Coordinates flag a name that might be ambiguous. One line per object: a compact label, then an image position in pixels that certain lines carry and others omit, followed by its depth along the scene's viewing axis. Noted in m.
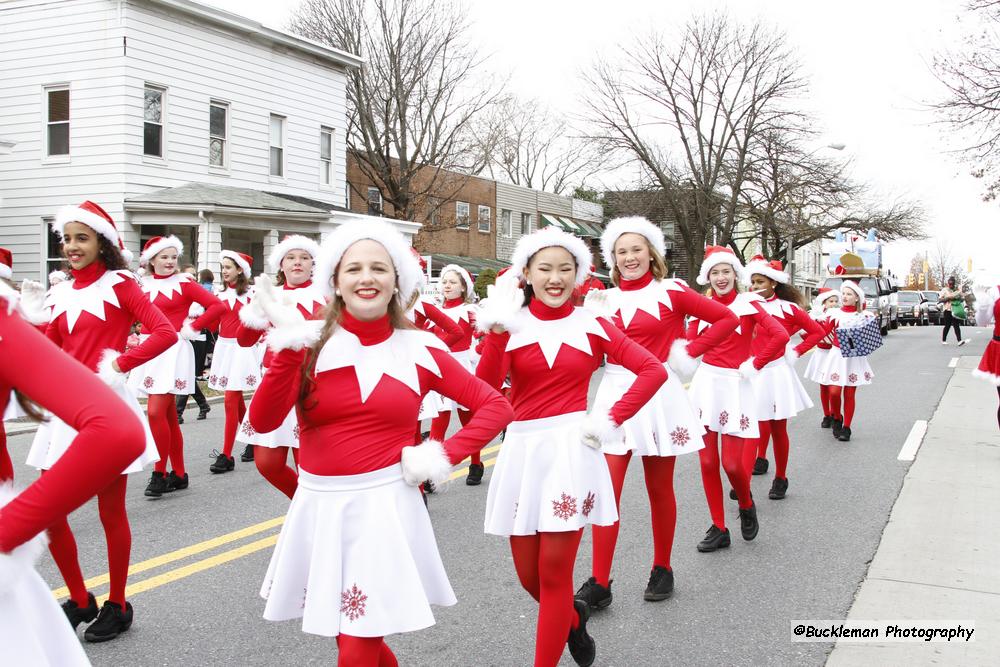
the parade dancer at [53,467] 1.60
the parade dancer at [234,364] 8.38
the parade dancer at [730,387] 5.78
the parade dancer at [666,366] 4.69
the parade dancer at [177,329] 6.95
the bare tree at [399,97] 29.02
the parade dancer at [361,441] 2.78
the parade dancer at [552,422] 3.60
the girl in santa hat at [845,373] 10.06
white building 18.92
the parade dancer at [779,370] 7.12
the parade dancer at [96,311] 4.61
